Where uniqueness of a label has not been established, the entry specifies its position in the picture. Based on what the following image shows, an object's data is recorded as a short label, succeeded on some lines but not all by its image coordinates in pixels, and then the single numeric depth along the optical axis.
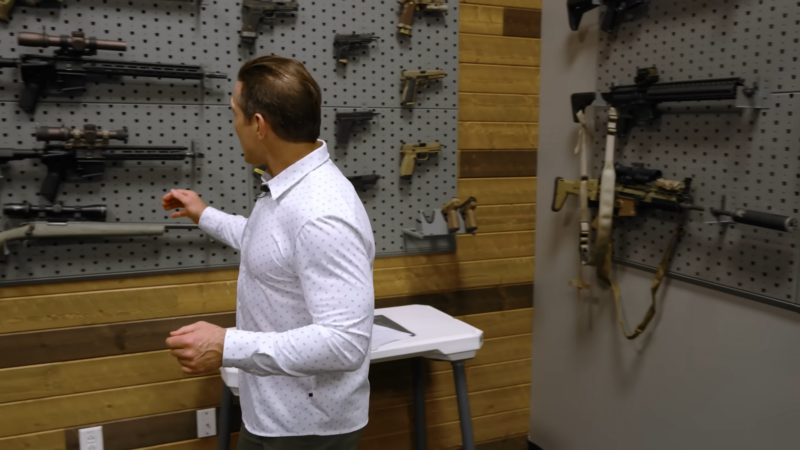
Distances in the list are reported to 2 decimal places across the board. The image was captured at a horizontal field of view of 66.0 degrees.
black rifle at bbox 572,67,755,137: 1.87
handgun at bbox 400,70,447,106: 2.51
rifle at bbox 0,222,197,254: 1.98
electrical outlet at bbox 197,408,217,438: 2.36
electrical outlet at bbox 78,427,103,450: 2.18
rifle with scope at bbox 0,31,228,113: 1.94
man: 1.30
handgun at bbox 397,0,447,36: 2.47
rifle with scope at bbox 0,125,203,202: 1.99
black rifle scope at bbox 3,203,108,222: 2.00
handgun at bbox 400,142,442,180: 2.53
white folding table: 2.05
